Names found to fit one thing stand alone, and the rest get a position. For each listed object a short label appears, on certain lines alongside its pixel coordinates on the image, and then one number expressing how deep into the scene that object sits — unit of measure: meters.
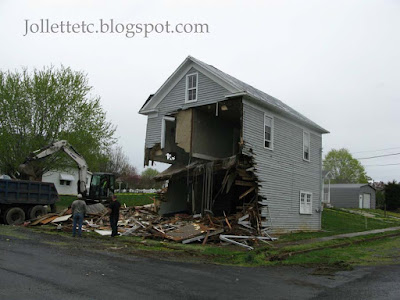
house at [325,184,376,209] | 50.53
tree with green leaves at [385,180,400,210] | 51.25
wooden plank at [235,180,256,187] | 19.36
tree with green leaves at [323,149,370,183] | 80.75
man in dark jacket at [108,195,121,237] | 17.05
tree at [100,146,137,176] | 72.53
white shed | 52.33
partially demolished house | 19.81
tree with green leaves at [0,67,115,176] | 31.30
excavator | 22.14
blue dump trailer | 19.80
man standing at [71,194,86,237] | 16.77
